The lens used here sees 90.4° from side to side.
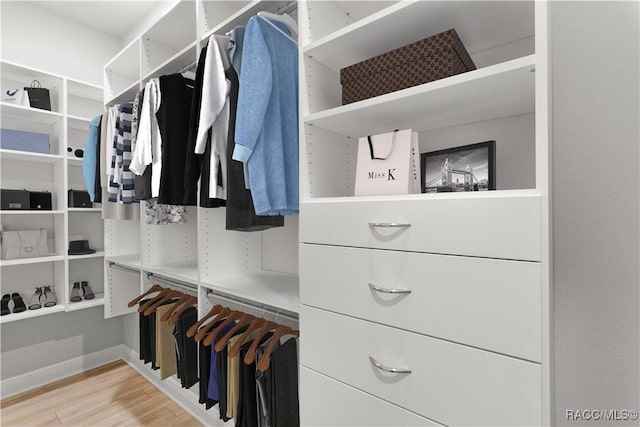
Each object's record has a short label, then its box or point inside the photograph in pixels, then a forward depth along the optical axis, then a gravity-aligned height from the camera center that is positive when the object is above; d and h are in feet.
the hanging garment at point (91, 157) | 7.79 +1.41
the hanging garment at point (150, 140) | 5.49 +1.30
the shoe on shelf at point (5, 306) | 7.20 -2.08
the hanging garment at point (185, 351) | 5.58 -2.45
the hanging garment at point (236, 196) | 4.23 +0.22
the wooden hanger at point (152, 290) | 6.70 -1.66
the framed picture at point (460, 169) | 3.41 +0.48
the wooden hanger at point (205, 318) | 5.05 -1.72
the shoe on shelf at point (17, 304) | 7.40 -2.10
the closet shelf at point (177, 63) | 5.73 +2.94
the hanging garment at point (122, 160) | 6.48 +1.14
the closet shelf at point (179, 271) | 5.76 -1.16
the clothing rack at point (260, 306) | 5.17 -1.63
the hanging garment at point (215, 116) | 4.47 +1.38
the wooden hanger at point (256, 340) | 4.18 -1.78
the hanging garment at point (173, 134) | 5.38 +1.40
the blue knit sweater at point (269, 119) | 3.90 +1.20
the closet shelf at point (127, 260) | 7.34 -1.17
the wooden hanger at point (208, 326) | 4.91 -1.82
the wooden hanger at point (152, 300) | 6.38 -1.78
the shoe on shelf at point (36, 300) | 7.65 -2.10
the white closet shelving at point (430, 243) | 2.37 -0.29
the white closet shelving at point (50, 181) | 7.57 +0.85
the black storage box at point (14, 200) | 6.98 +0.33
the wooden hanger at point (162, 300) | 6.20 -1.76
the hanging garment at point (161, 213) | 6.22 +0.00
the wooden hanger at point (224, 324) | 4.79 -1.77
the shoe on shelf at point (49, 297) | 7.89 -2.09
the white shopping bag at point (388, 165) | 3.29 +0.50
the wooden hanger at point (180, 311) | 5.63 -1.78
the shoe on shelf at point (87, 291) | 8.51 -2.09
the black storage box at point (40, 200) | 7.43 +0.34
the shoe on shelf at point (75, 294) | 8.25 -2.09
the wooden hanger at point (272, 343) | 3.98 -1.75
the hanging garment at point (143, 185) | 5.76 +0.52
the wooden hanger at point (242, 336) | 4.47 -1.80
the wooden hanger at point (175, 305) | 5.83 -1.75
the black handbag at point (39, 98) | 7.58 +2.83
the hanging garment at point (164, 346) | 5.98 -2.53
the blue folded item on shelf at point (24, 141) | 7.19 +1.73
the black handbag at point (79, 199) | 8.05 +0.39
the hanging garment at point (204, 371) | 5.16 -2.59
